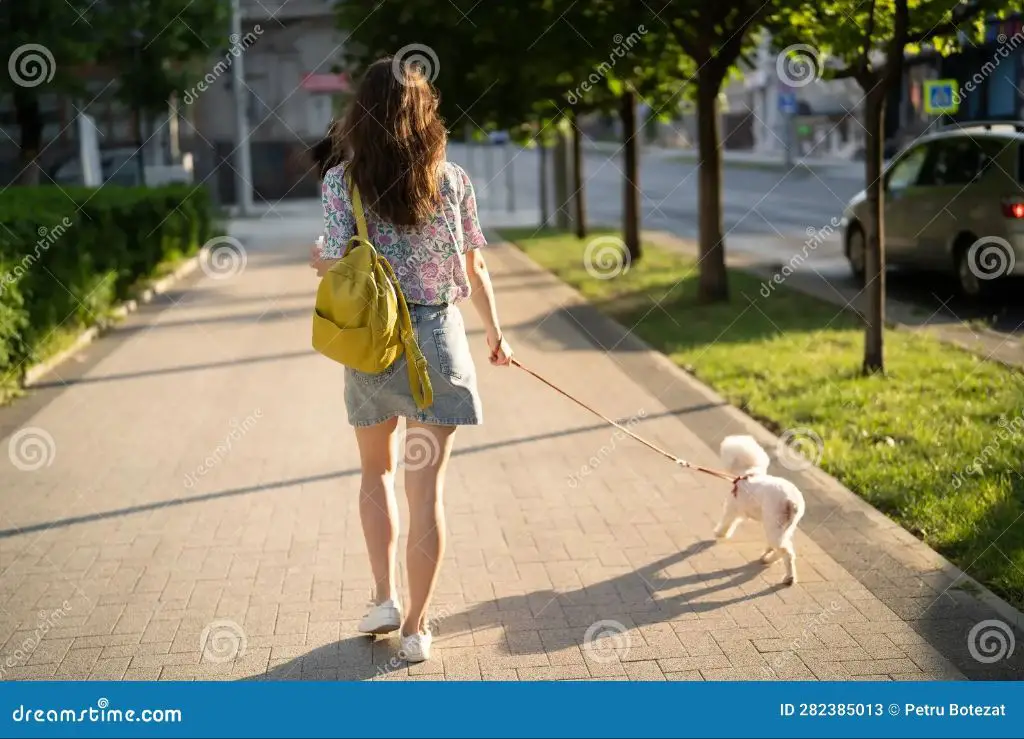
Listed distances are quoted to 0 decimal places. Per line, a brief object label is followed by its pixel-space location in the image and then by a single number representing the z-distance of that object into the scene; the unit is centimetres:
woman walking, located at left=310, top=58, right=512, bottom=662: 391
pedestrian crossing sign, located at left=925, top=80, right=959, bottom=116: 1552
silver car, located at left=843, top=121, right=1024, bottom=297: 1183
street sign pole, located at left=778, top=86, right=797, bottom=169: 4497
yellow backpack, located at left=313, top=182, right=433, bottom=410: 388
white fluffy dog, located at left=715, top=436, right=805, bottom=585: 498
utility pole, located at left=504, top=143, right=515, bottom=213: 3067
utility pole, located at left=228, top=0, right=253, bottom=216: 3356
